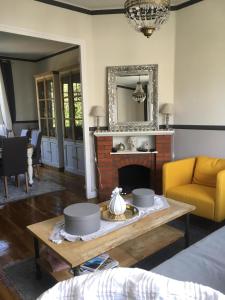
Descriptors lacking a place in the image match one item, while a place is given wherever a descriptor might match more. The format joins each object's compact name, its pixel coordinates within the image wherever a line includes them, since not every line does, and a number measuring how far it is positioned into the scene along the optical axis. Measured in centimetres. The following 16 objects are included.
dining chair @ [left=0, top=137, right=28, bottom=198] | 401
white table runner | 170
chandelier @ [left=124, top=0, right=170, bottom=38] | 187
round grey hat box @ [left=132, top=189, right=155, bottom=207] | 221
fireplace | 377
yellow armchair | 265
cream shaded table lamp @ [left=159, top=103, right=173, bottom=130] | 369
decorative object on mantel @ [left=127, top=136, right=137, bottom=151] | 386
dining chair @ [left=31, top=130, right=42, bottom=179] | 493
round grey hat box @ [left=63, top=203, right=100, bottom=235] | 173
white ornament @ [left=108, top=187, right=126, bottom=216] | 201
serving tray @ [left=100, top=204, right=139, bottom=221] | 197
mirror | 377
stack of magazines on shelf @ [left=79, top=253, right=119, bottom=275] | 189
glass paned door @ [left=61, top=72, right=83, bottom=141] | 508
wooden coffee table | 157
